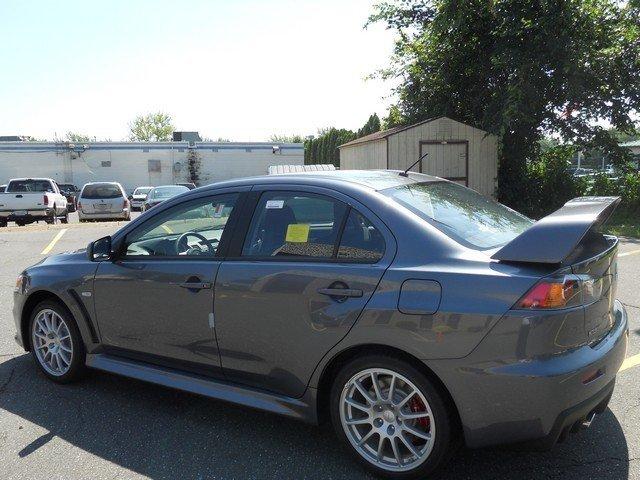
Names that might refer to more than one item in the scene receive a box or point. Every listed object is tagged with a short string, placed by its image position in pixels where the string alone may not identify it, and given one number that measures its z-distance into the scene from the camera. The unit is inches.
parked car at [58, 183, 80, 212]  1122.6
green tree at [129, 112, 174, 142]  2957.7
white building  1407.5
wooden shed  597.0
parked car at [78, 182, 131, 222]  750.5
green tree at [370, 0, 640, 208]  532.4
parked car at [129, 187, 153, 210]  1103.0
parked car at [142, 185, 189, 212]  794.2
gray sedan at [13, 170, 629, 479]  99.6
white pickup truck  724.7
